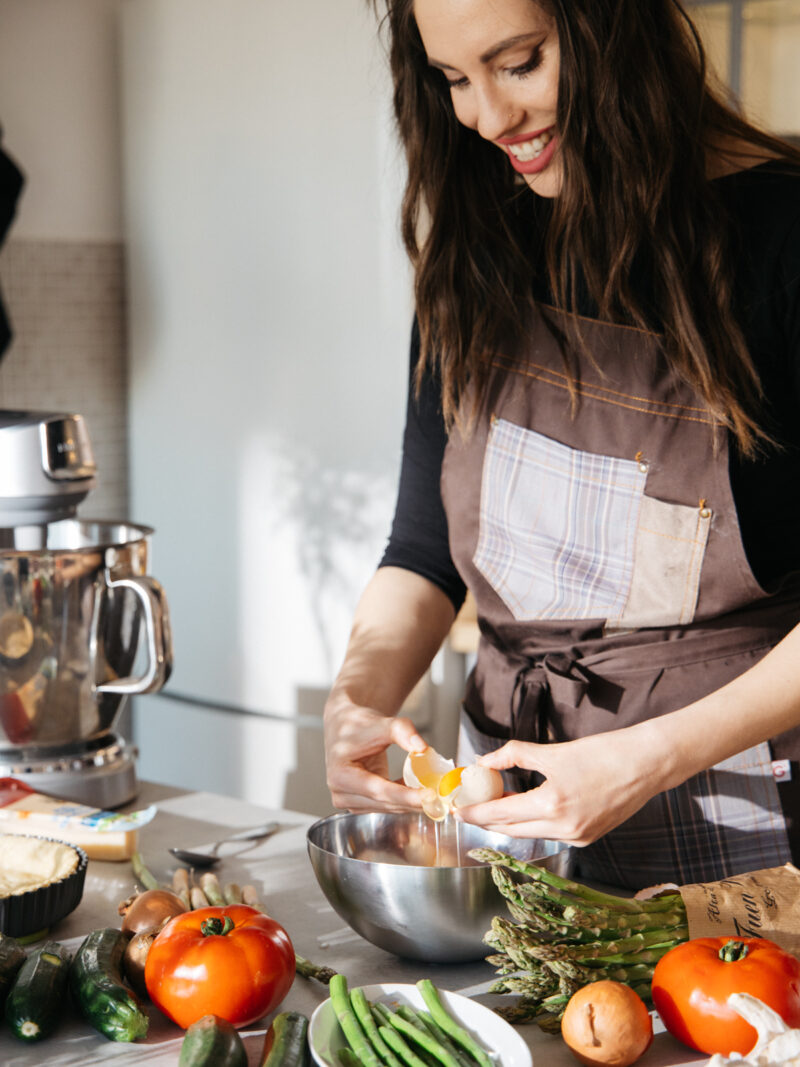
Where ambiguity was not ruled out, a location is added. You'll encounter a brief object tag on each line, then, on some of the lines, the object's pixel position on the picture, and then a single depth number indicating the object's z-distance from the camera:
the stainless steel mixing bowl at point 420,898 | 0.92
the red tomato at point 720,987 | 0.79
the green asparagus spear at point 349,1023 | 0.77
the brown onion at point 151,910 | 0.96
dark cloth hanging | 2.29
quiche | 1.04
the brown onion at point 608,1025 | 0.80
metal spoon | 1.22
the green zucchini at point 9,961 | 0.88
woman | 1.07
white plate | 0.77
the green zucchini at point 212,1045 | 0.76
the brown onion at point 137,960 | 0.91
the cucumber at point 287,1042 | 0.77
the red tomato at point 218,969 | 0.84
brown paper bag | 0.90
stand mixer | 1.31
